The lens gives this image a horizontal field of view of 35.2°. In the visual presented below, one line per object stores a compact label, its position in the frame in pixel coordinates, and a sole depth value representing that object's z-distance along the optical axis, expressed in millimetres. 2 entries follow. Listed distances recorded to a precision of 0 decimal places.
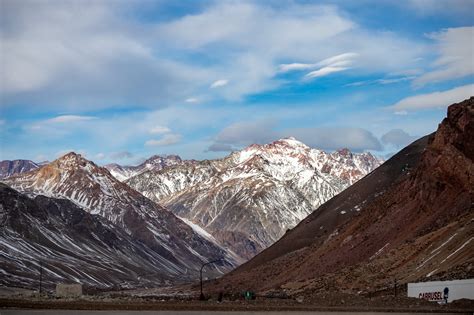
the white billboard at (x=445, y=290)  61656
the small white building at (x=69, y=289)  91375
